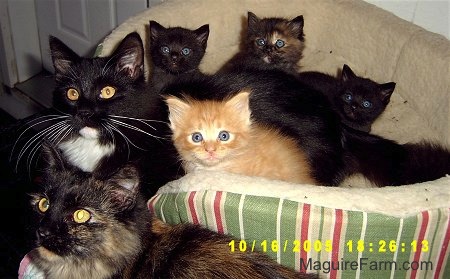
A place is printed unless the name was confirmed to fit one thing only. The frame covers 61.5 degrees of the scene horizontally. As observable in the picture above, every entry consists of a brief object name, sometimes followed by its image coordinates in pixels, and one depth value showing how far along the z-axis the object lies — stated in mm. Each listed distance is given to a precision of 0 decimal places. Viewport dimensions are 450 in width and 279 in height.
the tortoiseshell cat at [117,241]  279
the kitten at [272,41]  507
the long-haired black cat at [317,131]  383
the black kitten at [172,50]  473
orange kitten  345
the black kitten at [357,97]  470
